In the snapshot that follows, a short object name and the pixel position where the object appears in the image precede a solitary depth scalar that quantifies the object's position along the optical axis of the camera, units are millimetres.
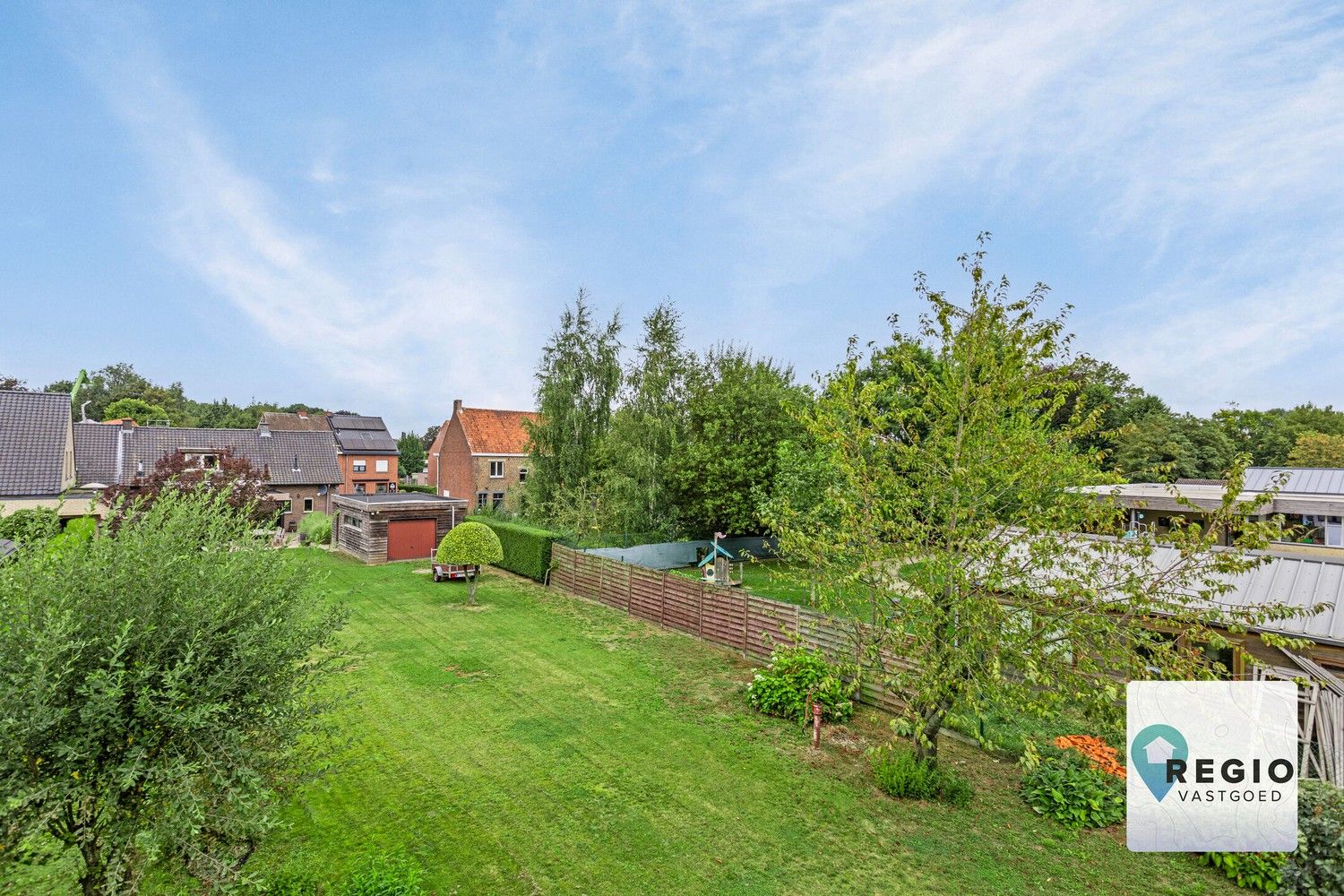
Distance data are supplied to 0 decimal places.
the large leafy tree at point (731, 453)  25062
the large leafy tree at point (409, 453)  68375
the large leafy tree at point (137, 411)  61081
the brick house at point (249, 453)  31516
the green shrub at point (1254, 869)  6229
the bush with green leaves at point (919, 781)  8250
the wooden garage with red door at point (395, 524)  25781
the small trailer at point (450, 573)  22000
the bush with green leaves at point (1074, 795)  7691
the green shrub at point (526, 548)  22047
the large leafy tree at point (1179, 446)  39594
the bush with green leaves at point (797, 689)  10789
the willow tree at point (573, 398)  27281
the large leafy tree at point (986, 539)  6770
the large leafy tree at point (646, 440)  25578
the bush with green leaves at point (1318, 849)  5820
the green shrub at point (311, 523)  29219
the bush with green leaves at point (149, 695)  3789
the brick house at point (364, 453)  42250
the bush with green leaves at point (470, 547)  19516
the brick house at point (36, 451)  19453
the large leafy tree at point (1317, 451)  38656
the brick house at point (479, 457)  43062
